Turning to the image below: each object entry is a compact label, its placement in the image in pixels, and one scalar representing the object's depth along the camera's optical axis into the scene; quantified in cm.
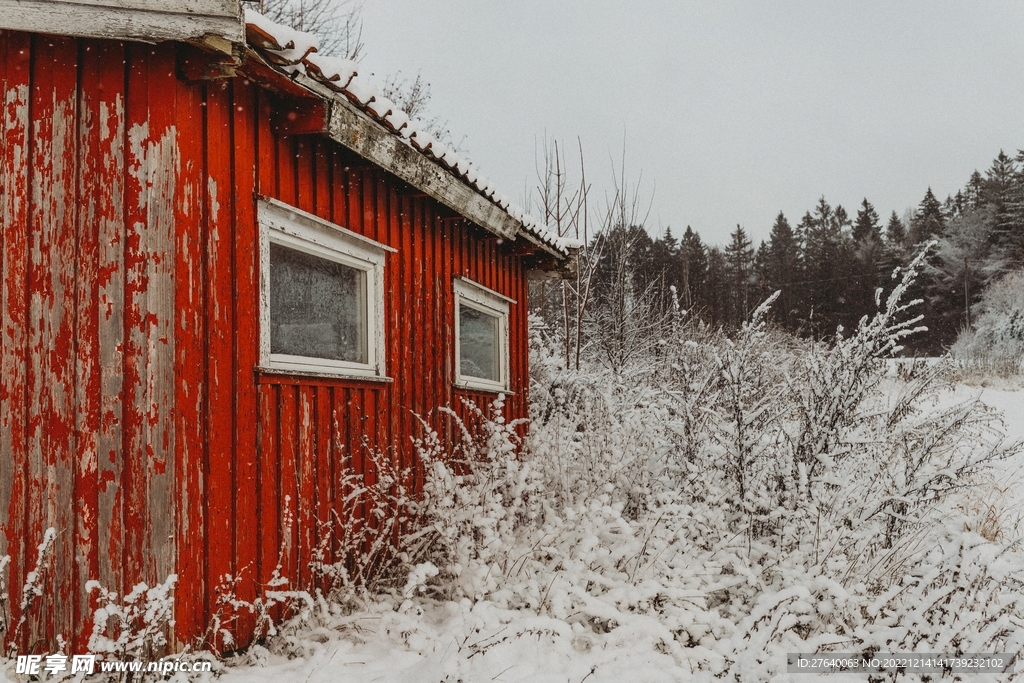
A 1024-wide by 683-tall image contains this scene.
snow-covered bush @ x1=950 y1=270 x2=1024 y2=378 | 2077
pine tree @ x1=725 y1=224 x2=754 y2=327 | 4848
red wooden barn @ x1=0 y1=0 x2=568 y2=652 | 321
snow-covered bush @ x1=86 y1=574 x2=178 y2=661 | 294
